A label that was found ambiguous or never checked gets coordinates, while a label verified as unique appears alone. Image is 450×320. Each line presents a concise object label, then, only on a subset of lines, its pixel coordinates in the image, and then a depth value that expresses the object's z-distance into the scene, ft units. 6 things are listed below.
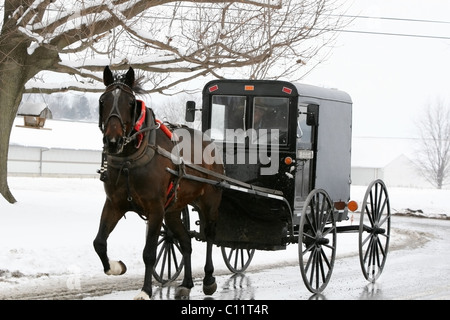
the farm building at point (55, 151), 187.21
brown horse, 25.64
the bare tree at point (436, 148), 266.77
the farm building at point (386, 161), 264.31
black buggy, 33.22
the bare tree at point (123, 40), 48.73
